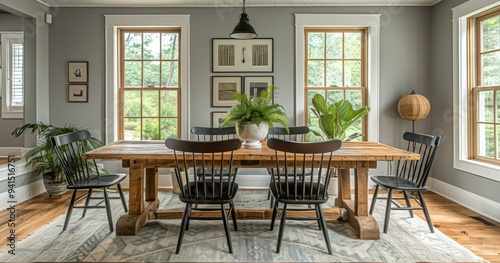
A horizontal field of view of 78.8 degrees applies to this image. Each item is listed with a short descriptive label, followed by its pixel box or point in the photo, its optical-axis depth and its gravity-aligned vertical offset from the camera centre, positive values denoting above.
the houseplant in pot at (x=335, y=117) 3.82 +0.16
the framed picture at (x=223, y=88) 4.25 +0.59
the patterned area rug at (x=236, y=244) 2.21 -0.91
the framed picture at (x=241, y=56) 4.23 +1.03
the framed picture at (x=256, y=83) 4.25 +0.66
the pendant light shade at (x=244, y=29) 2.96 +0.98
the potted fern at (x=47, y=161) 3.68 -0.38
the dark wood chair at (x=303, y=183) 2.14 -0.41
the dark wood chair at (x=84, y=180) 2.61 -0.45
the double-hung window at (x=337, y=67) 4.33 +0.90
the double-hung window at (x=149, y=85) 4.36 +0.66
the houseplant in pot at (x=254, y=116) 2.63 +0.12
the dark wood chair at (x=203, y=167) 2.14 -0.30
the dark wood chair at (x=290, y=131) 3.51 -0.01
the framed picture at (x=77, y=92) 4.27 +0.54
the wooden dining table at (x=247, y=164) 2.39 -0.28
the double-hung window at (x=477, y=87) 3.24 +0.48
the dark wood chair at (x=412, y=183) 2.60 -0.48
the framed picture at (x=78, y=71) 4.25 +0.83
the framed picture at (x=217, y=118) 4.28 +0.17
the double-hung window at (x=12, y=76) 5.07 +0.93
